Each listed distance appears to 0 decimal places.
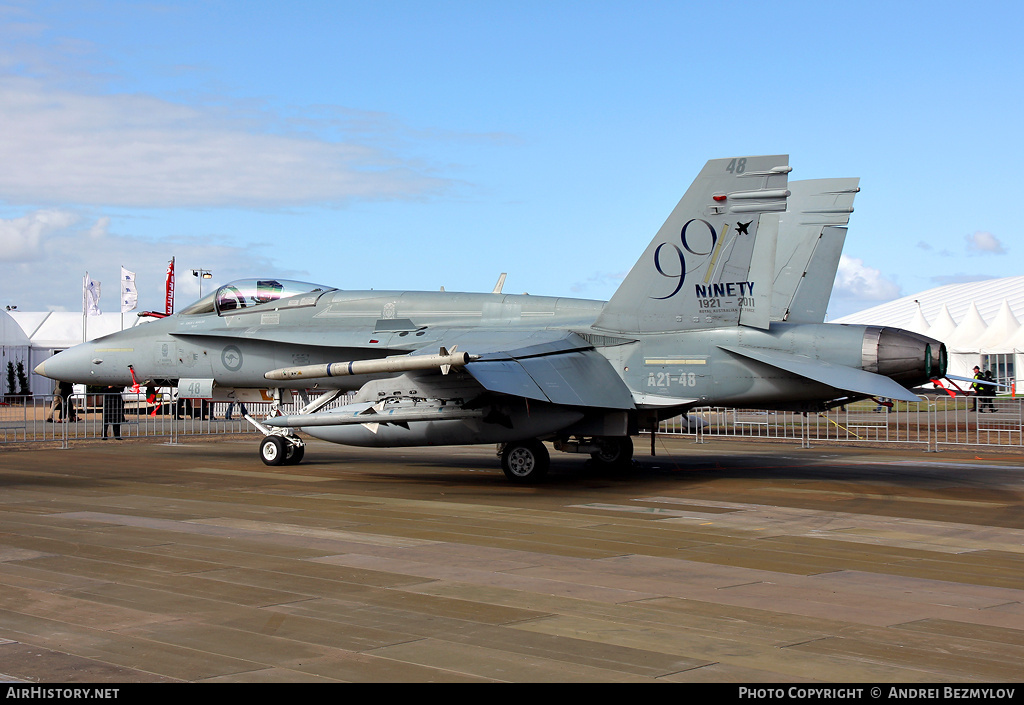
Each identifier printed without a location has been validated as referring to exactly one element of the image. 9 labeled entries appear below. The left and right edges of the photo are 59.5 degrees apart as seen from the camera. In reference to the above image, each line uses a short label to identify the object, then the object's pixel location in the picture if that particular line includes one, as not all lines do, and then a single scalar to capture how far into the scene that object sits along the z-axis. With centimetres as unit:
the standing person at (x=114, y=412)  2317
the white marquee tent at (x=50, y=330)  5303
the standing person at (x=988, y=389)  4069
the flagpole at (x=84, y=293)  4242
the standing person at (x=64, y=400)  2188
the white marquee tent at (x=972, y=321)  5300
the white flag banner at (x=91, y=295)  4259
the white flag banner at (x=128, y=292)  3853
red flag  3616
